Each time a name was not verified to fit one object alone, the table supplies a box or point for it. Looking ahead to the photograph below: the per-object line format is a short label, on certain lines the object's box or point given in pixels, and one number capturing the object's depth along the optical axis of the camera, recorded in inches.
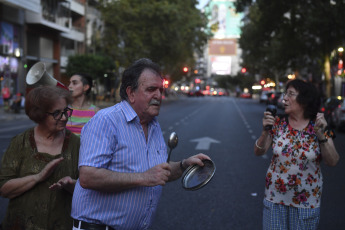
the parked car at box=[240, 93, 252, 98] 3735.2
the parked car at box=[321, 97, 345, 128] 738.8
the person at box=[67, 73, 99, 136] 210.7
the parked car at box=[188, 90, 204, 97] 3946.9
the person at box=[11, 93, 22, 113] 1031.6
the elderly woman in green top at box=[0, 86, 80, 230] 111.1
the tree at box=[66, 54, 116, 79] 1665.8
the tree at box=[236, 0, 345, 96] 910.4
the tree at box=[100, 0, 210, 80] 1713.8
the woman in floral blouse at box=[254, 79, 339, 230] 138.6
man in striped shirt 94.4
